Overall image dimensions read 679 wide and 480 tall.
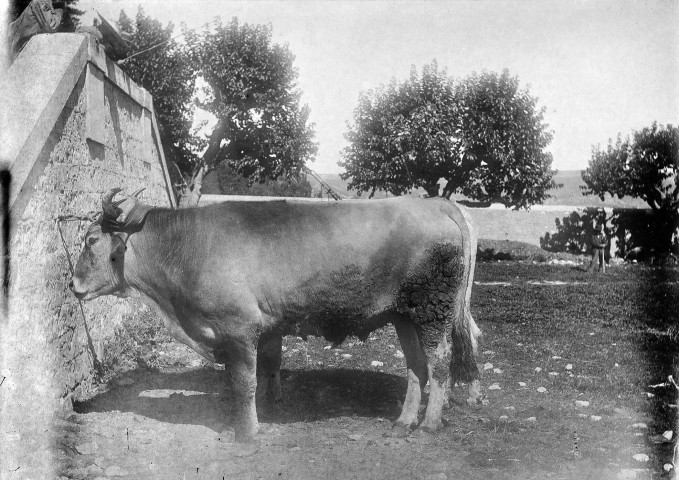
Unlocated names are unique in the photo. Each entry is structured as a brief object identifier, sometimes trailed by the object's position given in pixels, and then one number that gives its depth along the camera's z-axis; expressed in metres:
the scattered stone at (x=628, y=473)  4.77
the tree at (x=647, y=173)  32.91
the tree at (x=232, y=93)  23.89
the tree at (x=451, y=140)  28.27
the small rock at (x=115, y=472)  4.89
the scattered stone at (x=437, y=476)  4.90
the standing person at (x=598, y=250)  23.03
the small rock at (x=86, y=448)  5.19
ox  5.81
